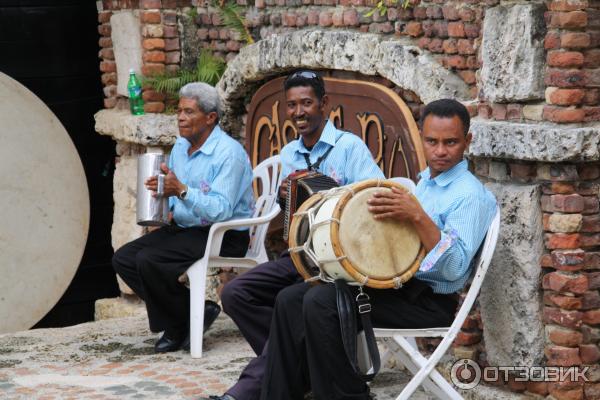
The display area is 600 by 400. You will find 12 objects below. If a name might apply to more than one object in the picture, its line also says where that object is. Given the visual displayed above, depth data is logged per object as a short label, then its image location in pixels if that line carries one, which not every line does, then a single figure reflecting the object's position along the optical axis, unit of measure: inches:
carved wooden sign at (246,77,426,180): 369.4
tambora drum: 285.9
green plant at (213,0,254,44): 464.3
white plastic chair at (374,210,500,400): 295.1
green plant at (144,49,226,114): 487.9
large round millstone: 534.7
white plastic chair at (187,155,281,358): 404.4
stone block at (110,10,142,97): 504.8
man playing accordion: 349.2
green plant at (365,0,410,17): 377.1
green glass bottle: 502.1
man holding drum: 288.5
